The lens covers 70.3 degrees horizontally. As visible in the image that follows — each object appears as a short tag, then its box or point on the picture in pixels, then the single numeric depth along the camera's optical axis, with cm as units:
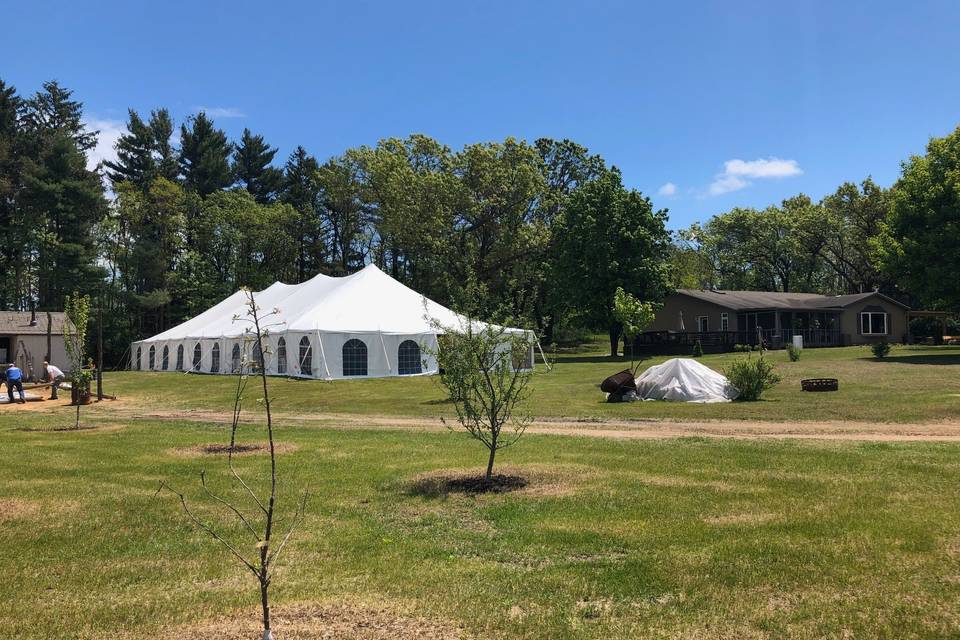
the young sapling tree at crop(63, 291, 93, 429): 1862
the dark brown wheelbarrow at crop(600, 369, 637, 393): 1919
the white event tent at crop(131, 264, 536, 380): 2948
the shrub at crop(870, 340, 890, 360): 2988
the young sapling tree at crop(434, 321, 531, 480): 842
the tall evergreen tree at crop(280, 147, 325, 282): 5947
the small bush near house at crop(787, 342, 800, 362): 2933
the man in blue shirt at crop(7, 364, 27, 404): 2156
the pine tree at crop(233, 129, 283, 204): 6481
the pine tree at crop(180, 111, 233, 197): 5919
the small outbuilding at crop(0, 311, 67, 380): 3819
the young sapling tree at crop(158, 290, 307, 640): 356
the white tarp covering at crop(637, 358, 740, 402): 1856
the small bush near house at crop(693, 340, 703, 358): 3755
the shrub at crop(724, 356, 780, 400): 1830
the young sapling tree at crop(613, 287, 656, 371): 2872
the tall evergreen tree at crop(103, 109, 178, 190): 5609
